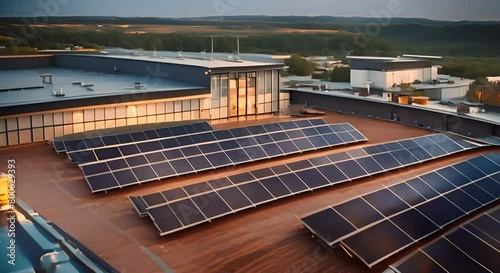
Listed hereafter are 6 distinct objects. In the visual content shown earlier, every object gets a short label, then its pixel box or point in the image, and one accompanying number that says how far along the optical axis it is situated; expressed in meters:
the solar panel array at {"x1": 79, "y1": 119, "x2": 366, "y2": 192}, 19.89
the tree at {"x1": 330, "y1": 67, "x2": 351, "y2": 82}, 62.71
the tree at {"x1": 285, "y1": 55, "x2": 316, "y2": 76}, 77.50
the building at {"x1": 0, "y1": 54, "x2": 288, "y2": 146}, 26.12
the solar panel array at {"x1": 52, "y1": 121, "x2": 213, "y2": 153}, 23.03
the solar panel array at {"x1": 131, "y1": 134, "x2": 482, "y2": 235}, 15.63
